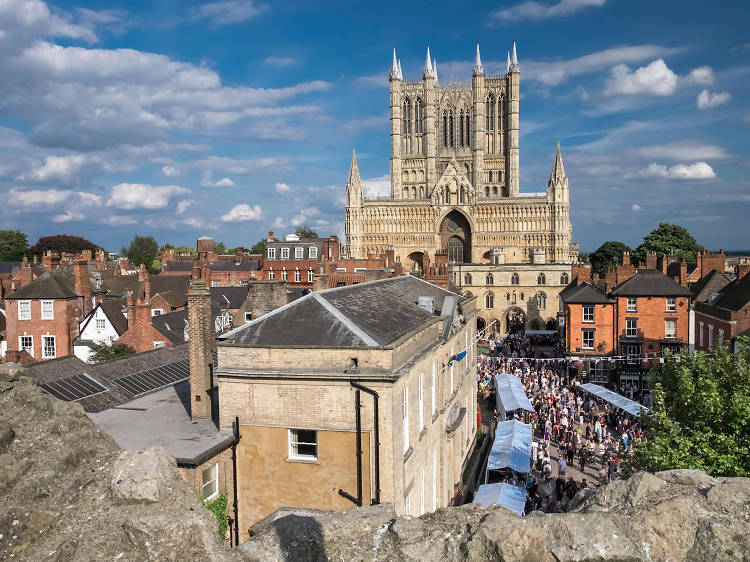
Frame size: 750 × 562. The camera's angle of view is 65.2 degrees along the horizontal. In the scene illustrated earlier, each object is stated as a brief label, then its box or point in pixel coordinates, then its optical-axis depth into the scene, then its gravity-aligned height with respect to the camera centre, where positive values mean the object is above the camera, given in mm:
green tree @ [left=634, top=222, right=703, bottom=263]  100125 +2855
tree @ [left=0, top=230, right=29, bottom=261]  117200 +4247
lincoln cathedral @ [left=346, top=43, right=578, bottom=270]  102125 +13753
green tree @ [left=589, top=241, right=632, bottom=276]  116125 +1239
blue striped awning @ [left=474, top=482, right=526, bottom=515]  18828 -7829
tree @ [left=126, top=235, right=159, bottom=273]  121188 +3048
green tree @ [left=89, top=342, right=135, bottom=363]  33344 -5007
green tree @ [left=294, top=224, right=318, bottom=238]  149875 +8020
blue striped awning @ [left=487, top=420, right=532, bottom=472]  22984 -7883
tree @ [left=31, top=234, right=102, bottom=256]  116812 +4233
